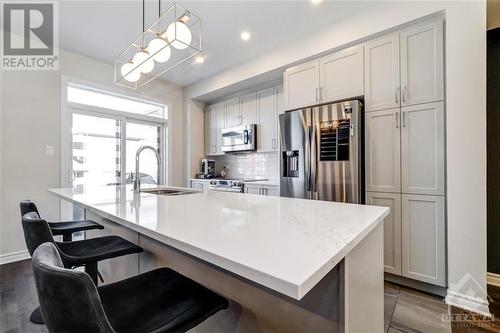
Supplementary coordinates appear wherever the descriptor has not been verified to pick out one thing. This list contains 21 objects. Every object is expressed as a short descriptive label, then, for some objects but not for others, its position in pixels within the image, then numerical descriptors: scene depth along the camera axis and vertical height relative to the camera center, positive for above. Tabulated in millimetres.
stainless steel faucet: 2225 -63
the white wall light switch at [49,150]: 3205 +229
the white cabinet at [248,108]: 4027 +990
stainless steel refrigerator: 2410 +151
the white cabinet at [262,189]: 3342 -320
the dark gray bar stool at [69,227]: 1823 -463
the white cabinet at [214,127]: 4582 +772
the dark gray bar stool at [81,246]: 1147 -473
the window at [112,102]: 3563 +1073
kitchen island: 560 -214
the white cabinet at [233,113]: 4258 +963
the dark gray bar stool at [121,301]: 526 -451
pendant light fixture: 1734 +928
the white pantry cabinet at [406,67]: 2115 +920
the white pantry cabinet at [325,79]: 2543 +997
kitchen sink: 2281 -231
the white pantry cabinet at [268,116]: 3733 +800
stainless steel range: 3668 -289
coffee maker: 4704 -20
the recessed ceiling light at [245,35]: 2944 +1624
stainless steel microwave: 3945 +487
